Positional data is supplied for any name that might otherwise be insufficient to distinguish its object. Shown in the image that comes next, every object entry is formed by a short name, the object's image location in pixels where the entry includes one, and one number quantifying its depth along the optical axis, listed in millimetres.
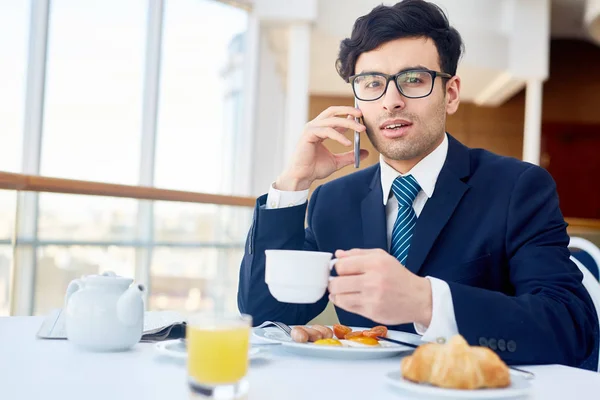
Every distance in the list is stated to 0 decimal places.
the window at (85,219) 2372
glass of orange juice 636
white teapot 901
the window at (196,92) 5527
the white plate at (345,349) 896
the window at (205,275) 3443
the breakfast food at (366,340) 949
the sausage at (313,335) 971
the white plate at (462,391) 677
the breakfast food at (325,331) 992
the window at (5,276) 1876
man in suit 1217
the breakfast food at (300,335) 949
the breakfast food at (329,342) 929
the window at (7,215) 1878
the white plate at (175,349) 842
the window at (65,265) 2255
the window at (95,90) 4484
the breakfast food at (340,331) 1026
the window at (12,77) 4141
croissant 694
